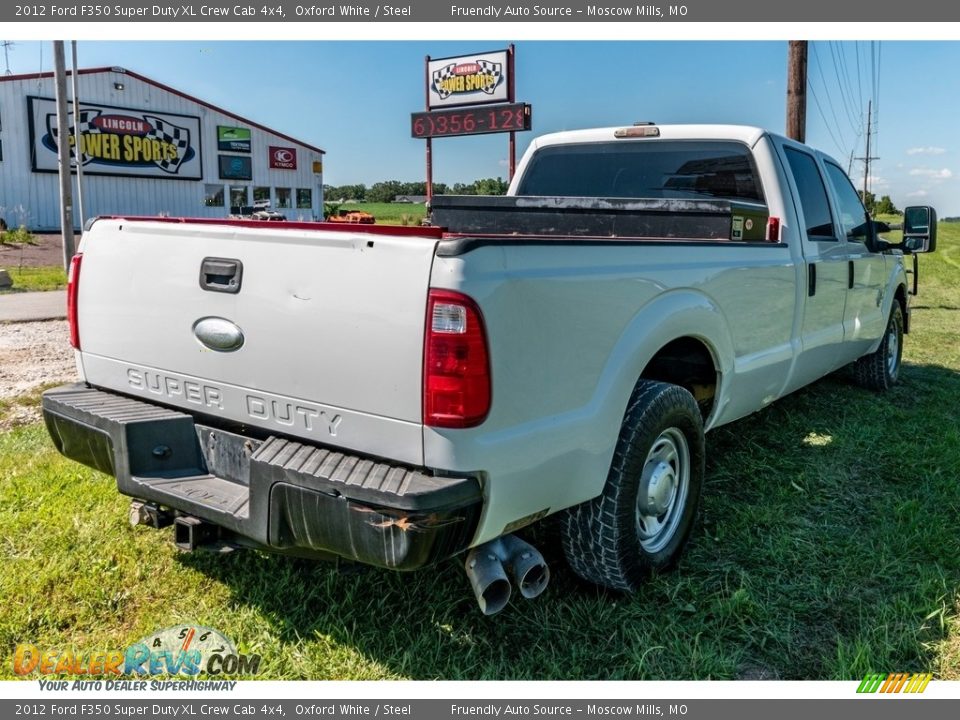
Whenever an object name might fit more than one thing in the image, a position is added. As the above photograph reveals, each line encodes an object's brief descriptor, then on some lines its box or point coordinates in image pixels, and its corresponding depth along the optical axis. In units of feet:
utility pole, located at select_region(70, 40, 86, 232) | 61.63
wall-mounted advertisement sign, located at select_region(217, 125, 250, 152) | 125.70
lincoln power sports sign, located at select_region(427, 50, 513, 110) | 83.05
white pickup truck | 7.84
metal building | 103.55
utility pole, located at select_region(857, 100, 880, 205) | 257.75
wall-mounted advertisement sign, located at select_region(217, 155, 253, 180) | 126.62
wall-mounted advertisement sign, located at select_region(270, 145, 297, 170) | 133.80
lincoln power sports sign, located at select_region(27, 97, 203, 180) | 104.88
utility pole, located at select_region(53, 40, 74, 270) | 52.80
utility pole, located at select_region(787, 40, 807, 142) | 40.52
